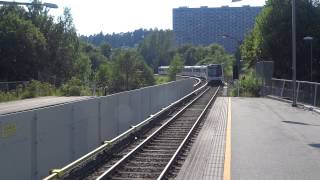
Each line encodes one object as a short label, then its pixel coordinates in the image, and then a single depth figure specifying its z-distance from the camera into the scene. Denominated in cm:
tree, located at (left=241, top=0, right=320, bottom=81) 5350
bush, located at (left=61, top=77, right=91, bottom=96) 5714
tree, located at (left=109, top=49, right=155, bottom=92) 9327
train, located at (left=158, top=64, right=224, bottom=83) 7695
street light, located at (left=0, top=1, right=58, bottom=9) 3025
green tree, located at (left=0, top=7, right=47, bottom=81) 6612
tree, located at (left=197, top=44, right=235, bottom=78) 11131
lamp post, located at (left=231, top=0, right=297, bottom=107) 3030
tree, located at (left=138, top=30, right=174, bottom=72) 19875
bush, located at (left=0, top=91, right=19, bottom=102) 4459
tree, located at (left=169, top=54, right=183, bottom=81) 11094
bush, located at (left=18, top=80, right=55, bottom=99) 4982
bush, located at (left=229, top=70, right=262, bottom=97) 4972
